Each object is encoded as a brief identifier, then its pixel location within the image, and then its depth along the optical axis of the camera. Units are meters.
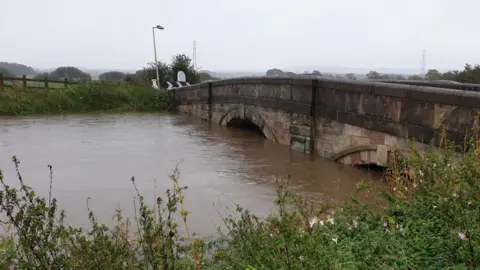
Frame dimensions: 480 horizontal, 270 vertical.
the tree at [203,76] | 34.86
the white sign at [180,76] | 29.39
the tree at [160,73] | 32.46
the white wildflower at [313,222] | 4.15
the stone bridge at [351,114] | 6.70
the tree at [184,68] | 31.95
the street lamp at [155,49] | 29.52
